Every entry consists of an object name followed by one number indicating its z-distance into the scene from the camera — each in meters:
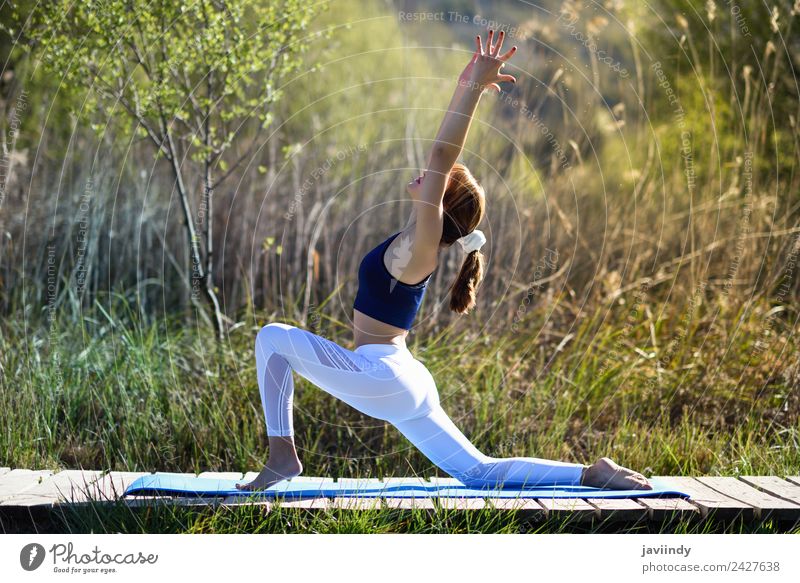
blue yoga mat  3.66
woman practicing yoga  3.52
